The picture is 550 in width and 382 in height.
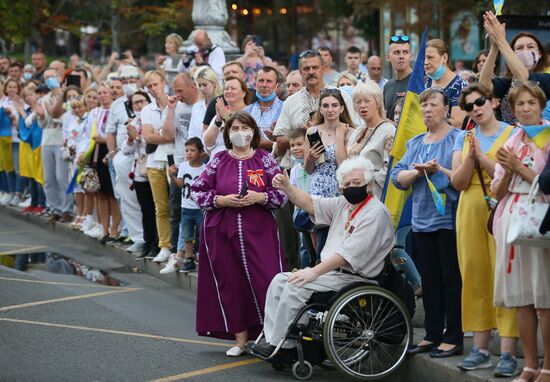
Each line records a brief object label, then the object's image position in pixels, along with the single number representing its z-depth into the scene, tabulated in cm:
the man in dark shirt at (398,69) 1131
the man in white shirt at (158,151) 1391
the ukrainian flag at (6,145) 2123
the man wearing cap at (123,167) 1504
